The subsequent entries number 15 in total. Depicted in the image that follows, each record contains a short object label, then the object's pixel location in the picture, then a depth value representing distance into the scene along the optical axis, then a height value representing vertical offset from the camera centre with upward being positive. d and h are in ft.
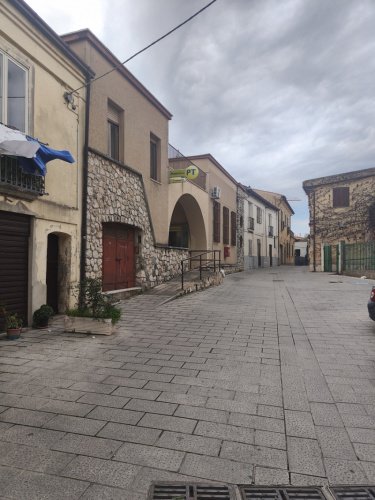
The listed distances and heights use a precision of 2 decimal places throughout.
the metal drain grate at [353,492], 7.16 -4.74
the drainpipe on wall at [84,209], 28.37 +3.72
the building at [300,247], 175.67 +5.02
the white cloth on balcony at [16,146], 18.33 +5.60
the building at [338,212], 77.41 +10.28
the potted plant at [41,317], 22.35 -3.80
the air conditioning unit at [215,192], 63.52 +11.44
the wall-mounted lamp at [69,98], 26.14 +11.57
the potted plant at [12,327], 19.57 -3.94
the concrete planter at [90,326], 21.03 -4.08
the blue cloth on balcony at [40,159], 20.63 +5.65
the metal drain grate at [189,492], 7.13 -4.75
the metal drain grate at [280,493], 7.20 -4.79
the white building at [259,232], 91.04 +7.36
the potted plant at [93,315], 21.07 -3.50
